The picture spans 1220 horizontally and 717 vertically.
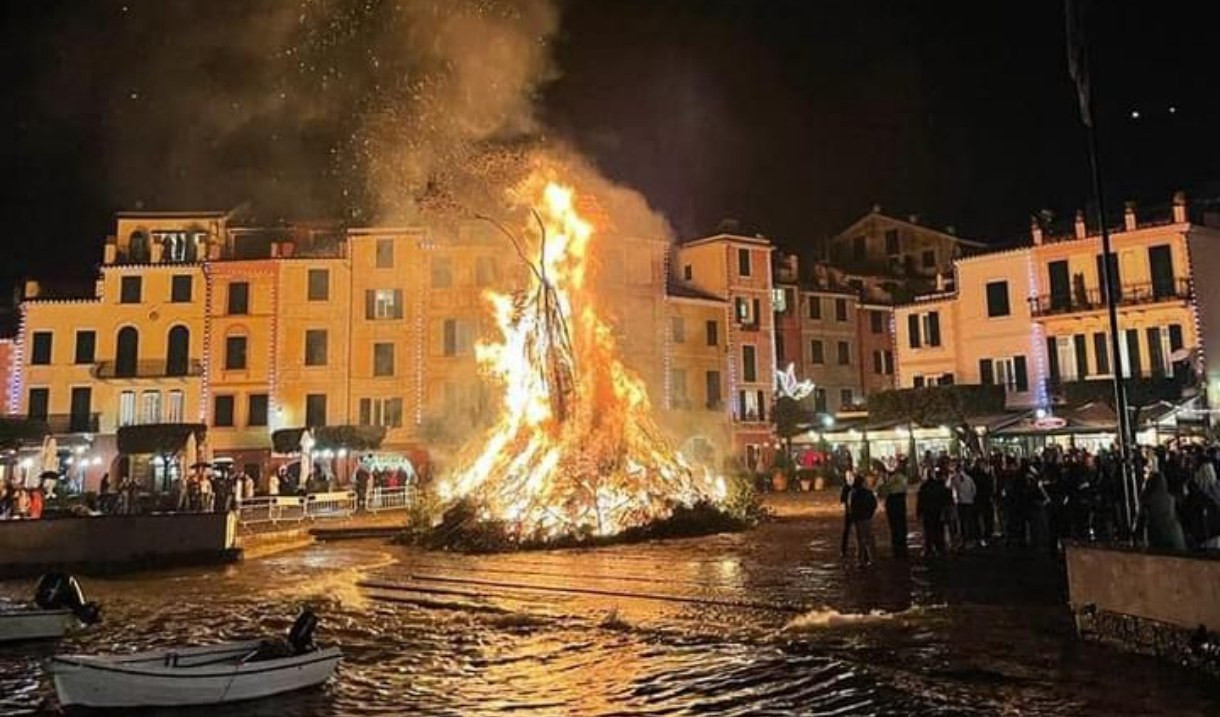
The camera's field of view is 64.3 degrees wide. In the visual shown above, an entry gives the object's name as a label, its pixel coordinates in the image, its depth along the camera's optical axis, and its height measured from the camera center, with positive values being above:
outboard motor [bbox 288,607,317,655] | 10.78 -1.64
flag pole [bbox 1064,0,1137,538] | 12.62 +3.97
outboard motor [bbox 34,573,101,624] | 14.09 -1.51
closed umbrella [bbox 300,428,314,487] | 36.53 +1.12
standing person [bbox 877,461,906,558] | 18.97 -0.64
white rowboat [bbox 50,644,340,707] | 9.73 -1.93
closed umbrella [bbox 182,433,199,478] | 33.09 +1.26
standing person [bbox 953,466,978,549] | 19.97 -0.73
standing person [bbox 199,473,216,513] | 29.78 -0.21
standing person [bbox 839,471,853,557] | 18.77 -0.62
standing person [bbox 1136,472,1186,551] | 11.26 -0.63
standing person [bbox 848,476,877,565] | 18.34 -0.78
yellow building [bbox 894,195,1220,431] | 44.78 +7.62
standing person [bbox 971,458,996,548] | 20.36 -0.62
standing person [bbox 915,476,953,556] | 19.34 -0.79
